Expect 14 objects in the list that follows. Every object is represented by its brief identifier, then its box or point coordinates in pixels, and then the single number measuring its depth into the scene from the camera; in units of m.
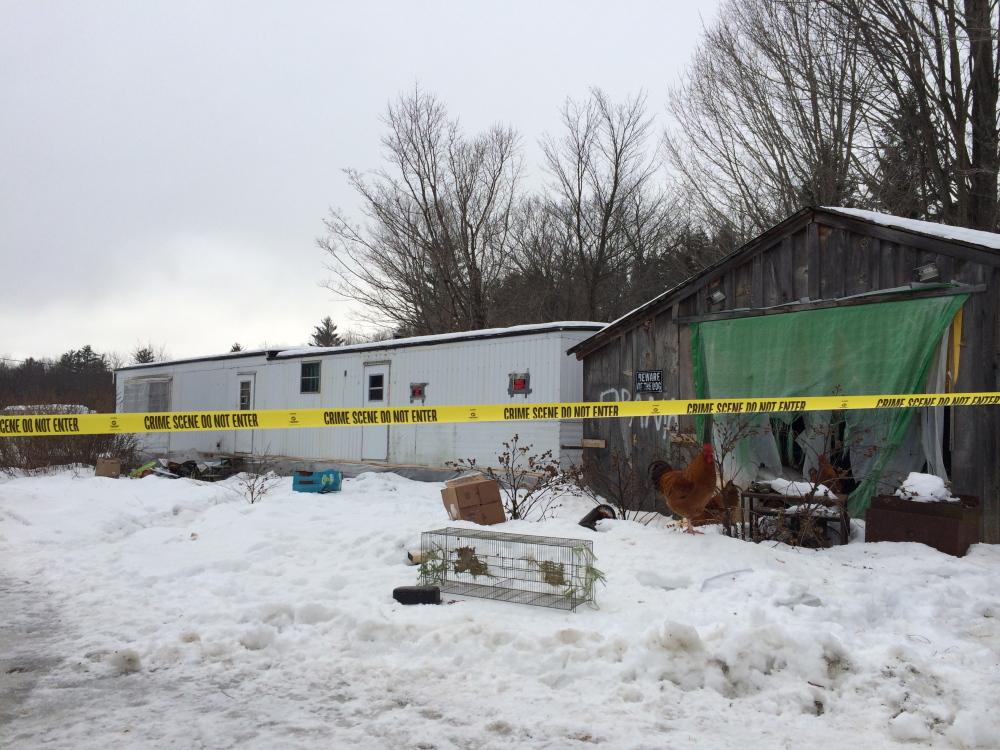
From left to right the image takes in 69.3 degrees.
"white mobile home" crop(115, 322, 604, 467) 12.47
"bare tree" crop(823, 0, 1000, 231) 15.70
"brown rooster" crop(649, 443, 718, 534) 7.26
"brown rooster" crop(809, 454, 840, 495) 7.43
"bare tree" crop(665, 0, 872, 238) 17.50
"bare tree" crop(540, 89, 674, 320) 26.62
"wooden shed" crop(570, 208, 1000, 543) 7.70
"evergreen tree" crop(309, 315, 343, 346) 51.59
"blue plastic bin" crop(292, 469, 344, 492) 12.39
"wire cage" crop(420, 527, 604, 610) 5.44
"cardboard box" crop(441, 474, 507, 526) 8.57
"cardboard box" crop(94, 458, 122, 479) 14.73
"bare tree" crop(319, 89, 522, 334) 26.69
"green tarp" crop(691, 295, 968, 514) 7.99
